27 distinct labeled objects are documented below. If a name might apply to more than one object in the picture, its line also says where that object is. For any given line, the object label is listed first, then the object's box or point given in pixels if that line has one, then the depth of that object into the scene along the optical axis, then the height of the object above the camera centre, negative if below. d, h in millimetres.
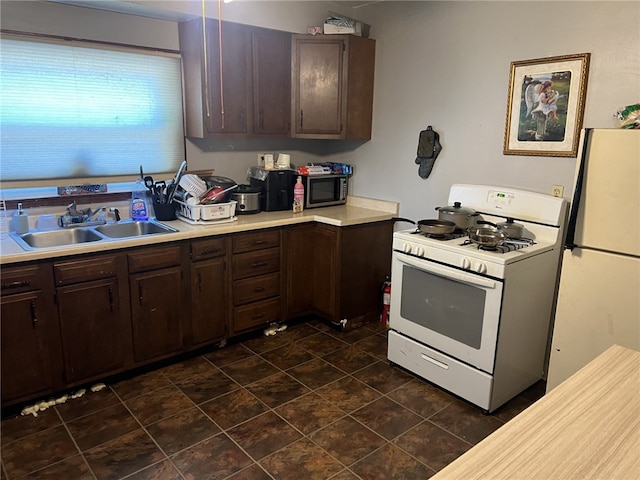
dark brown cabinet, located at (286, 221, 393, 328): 3479 -937
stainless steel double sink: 2793 -581
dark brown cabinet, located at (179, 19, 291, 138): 3252 +456
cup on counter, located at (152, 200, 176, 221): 3172 -460
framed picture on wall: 2669 +258
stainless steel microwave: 3746 -367
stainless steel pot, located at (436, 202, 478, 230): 2961 -430
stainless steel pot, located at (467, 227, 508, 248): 2562 -481
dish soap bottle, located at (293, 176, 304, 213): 3652 -405
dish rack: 3125 -465
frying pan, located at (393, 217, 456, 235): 2799 -472
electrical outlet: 2790 -239
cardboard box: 3592 +868
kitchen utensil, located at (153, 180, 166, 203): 3180 -341
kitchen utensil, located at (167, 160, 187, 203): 3209 -297
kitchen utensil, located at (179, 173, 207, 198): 3188 -291
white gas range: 2479 -852
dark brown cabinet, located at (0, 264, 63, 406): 2357 -1001
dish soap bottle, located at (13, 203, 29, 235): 2766 -492
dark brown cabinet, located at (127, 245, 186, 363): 2779 -973
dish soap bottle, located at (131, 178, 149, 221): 3211 -421
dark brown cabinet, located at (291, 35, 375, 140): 3604 +462
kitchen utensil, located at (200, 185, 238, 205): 3186 -360
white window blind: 2760 +174
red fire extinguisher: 3691 -1212
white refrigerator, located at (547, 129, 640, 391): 2150 -485
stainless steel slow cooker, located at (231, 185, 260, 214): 3449 -406
